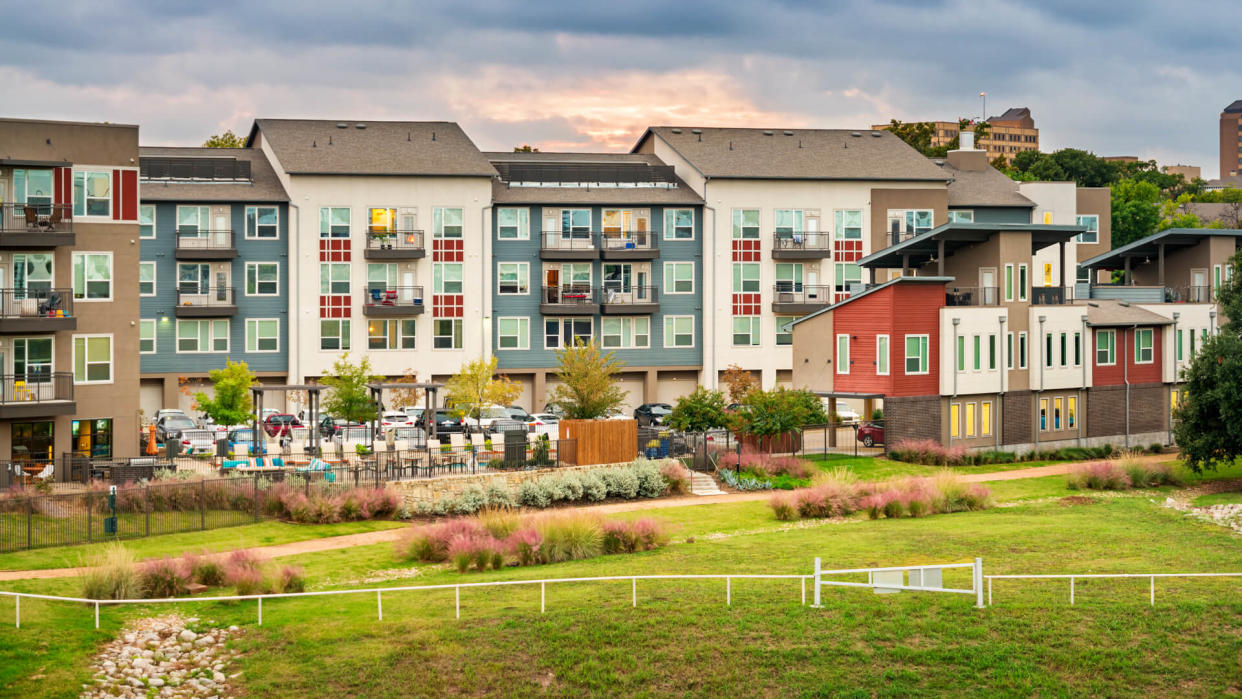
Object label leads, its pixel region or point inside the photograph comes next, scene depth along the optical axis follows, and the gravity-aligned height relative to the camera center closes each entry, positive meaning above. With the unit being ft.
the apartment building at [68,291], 145.89 +9.38
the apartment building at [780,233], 238.48 +25.28
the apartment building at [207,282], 215.92 +15.16
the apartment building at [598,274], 231.91 +17.59
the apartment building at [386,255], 220.64 +20.02
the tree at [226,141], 298.15 +52.83
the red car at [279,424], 189.08 -7.52
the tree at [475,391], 189.67 -2.75
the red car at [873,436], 182.80 -9.01
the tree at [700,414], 168.55 -5.44
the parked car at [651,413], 215.51 -6.90
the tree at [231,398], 178.09 -3.44
